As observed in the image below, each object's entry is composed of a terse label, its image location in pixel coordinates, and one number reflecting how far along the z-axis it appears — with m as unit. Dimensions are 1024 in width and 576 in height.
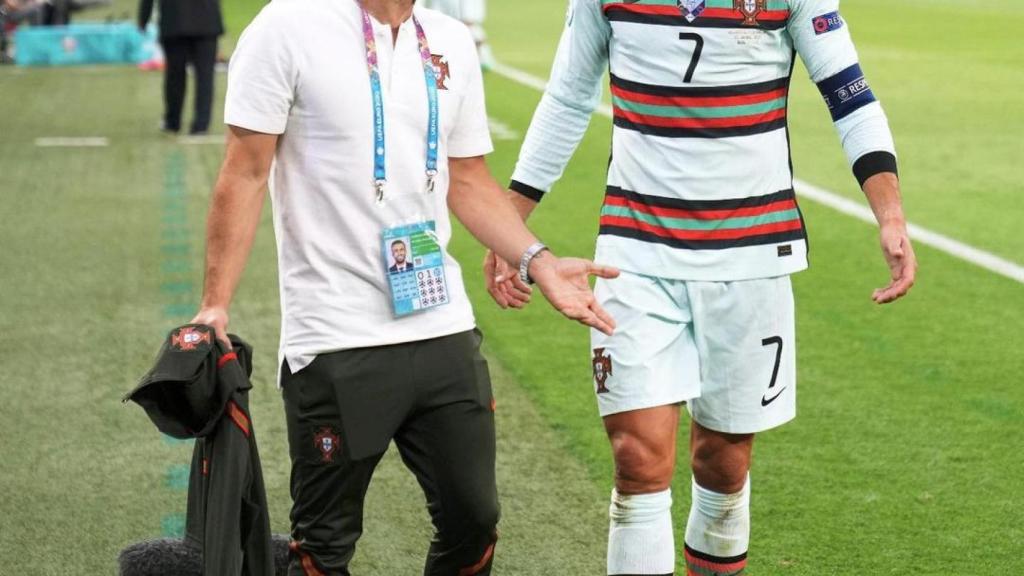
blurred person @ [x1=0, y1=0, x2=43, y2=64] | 25.77
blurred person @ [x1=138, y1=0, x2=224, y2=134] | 15.66
